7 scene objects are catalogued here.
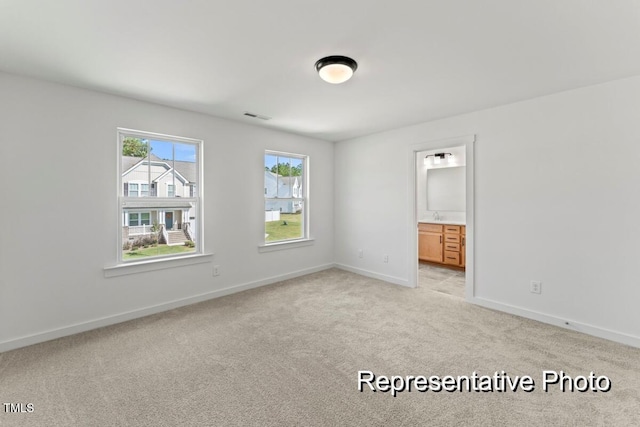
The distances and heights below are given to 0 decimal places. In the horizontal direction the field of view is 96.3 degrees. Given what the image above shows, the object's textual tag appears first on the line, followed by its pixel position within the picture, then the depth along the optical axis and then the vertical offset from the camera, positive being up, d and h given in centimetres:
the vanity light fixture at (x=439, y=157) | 600 +105
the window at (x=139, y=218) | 327 -11
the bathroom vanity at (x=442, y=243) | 524 -70
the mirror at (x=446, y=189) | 589 +38
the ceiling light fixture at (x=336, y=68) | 222 +110
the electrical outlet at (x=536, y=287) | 310 -88
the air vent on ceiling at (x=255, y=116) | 365 +121
